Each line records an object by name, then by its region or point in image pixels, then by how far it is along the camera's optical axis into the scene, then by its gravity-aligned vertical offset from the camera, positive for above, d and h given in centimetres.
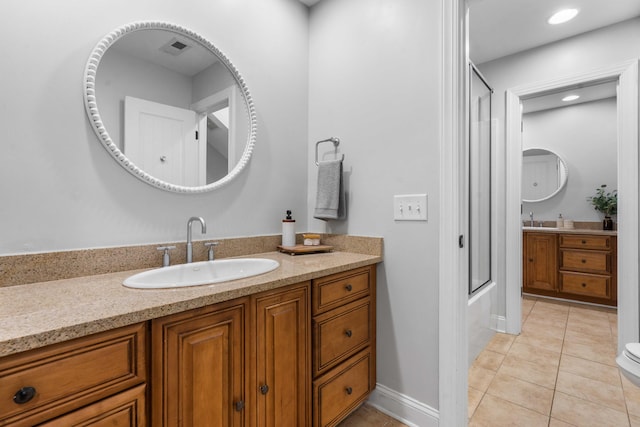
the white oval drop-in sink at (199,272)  105 -23
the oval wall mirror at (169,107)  123 +50
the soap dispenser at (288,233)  180 -10
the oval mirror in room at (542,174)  402 +54
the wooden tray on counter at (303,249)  168 -19
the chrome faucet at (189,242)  137 -12
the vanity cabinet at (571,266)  326 -58
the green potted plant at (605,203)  348 +13
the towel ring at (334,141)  186 +45
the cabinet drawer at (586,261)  328 -52
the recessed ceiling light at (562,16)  225 +149
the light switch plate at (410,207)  152 +4
